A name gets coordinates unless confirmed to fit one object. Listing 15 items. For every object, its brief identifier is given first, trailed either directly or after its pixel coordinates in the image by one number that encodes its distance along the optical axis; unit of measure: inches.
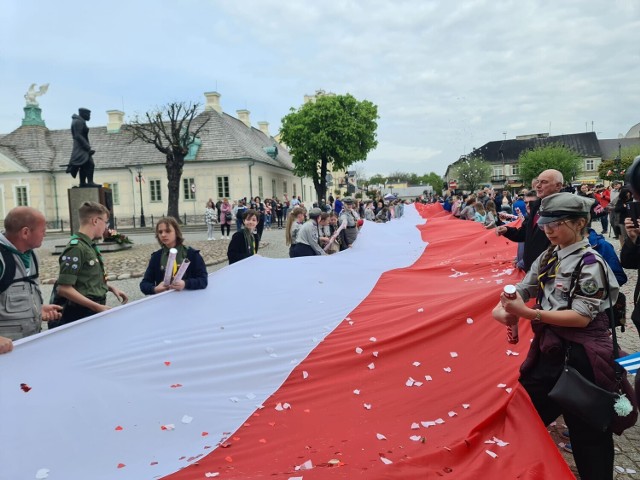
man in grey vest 132.4
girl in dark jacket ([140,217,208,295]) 192.1
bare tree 1382.9
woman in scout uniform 103.4
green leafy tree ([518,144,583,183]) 2913.4
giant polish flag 112.3
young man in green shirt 159.2
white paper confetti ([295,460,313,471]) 113.2
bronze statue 653.9
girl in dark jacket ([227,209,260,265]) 281.1
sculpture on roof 1886.1
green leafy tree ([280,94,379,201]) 1819.6
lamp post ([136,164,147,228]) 1436.3
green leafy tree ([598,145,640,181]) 2096.6
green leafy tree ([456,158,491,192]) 3206.2
